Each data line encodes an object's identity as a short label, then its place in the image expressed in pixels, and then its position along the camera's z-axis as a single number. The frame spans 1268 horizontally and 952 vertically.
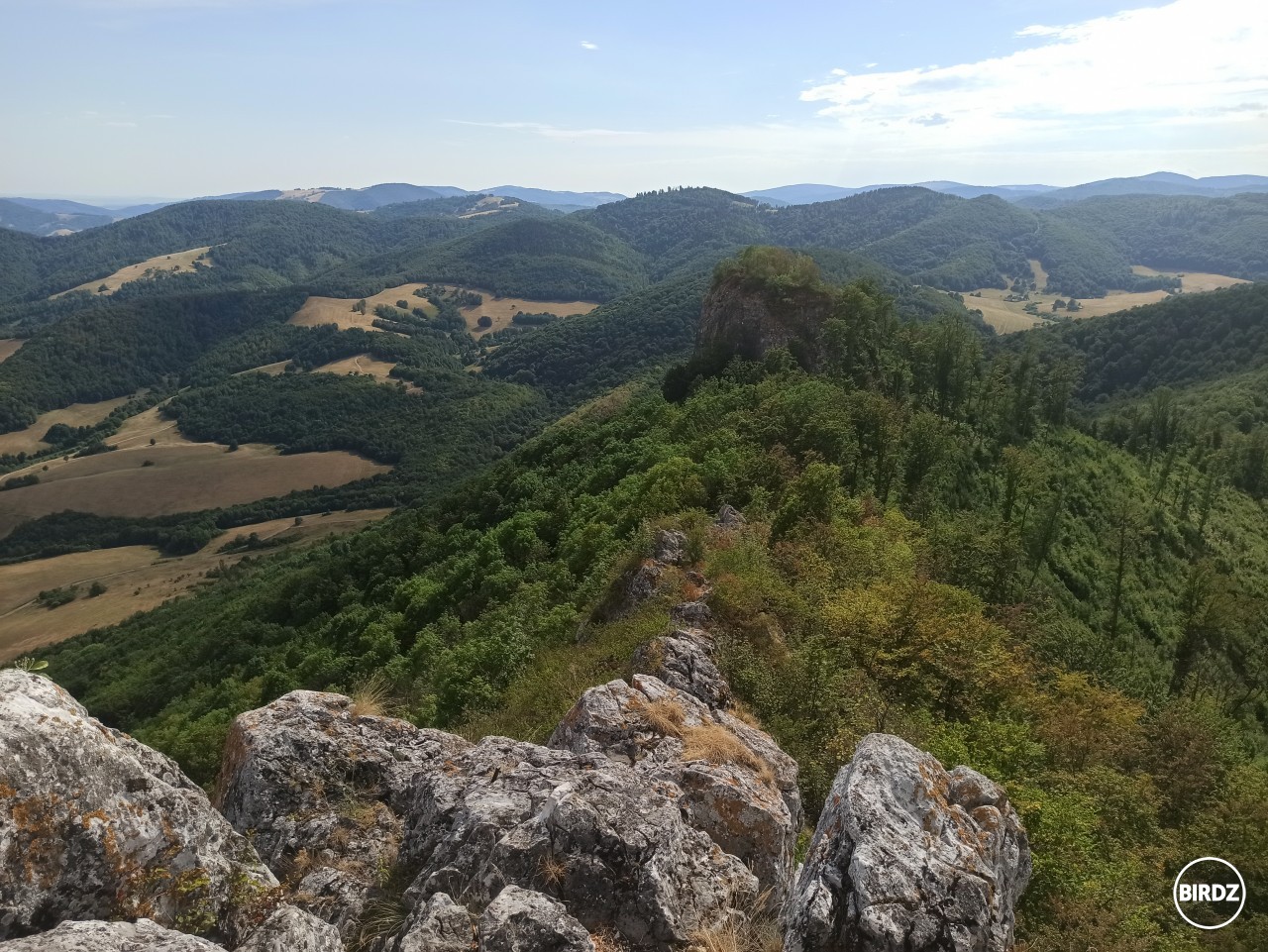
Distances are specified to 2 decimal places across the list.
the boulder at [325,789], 12.05
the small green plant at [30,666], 9.46
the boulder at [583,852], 10.69
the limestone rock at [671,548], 31.36
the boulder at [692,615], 24.75
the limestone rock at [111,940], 7.20
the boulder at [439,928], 9.45
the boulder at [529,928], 9.41
